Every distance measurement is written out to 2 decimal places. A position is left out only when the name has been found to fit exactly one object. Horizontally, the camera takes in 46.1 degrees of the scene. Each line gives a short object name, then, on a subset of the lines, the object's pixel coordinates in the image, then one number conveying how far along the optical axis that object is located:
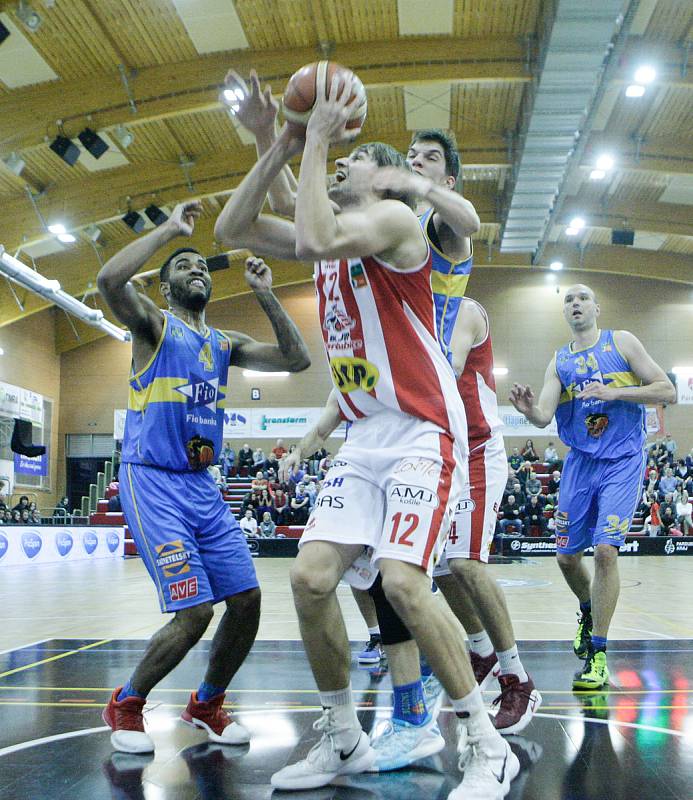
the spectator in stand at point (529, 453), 25.30
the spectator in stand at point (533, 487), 22.12
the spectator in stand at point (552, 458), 25.98
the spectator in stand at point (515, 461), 24.91
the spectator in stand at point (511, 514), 20.81
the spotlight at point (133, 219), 21.47
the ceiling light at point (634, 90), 17.02
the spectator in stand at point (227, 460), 26.20
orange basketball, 2.95
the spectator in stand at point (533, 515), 21.23
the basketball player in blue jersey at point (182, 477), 3.60
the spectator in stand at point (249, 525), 20.31
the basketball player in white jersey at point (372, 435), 2.77
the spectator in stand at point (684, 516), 21.34
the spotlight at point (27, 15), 13.54
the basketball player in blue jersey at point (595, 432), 4.89
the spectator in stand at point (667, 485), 22.33
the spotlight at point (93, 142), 17.38
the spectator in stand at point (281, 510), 21.62
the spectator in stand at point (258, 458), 26.98
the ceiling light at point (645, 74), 16.12
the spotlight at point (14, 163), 17.95
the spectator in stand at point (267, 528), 20.67
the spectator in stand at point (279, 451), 25.84
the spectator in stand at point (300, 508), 21.52
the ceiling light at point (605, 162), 20.38
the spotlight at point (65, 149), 17.12
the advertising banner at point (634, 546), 20.27
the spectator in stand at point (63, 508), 27.12
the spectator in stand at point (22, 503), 22.17
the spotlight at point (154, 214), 21.80
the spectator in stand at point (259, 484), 22.06
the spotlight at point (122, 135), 17.96
